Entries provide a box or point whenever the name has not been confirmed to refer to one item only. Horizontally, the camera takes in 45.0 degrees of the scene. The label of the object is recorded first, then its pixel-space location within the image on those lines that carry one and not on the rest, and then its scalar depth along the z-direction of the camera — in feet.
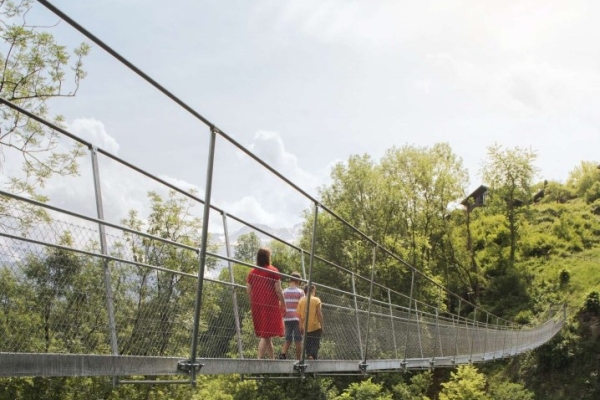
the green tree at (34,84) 44.06
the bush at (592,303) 109.09
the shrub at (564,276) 132.87
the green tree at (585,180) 194.18
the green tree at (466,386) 97.50
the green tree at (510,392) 101.35
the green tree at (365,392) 94.27
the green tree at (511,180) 143.64
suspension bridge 11.64
